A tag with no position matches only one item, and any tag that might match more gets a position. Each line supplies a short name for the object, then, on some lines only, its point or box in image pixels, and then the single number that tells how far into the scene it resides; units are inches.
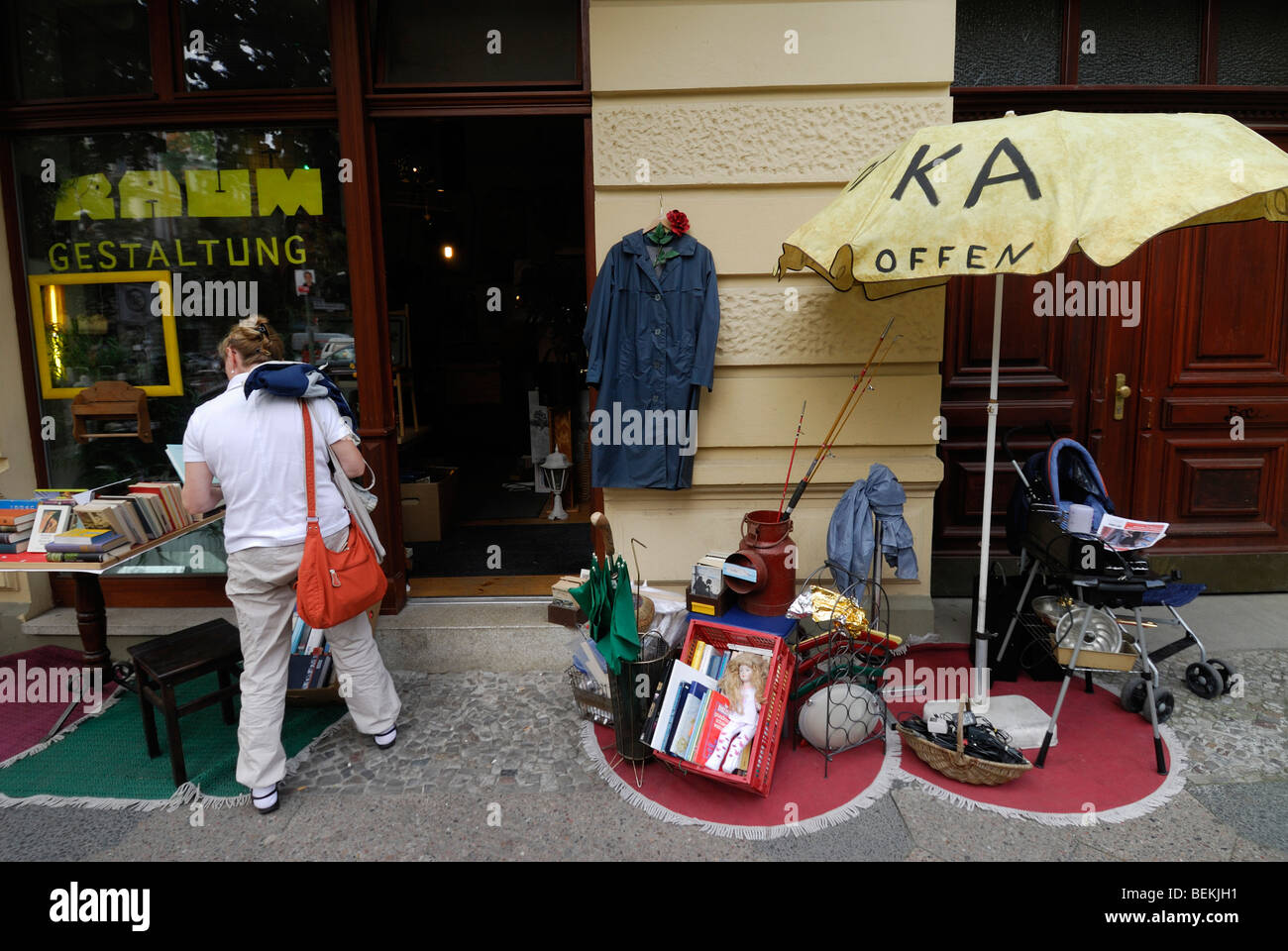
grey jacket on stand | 165.5
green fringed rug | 143.6
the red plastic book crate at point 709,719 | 135.9
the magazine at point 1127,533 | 148.9
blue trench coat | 176.4
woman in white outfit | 133.2
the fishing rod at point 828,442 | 170.1
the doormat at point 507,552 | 229.3
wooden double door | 207.8
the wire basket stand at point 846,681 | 147.6
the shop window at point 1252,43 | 199.5
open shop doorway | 259.0
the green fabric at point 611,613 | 140.4
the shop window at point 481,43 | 187.2
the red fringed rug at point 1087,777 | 133.8
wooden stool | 143.8
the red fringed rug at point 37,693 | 166.6
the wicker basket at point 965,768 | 135.9
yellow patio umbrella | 115.6
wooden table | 153.9
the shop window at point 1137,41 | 197.6
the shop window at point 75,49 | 192.4
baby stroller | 144.8
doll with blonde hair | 137.2
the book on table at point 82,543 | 153.5
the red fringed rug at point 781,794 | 132.6
